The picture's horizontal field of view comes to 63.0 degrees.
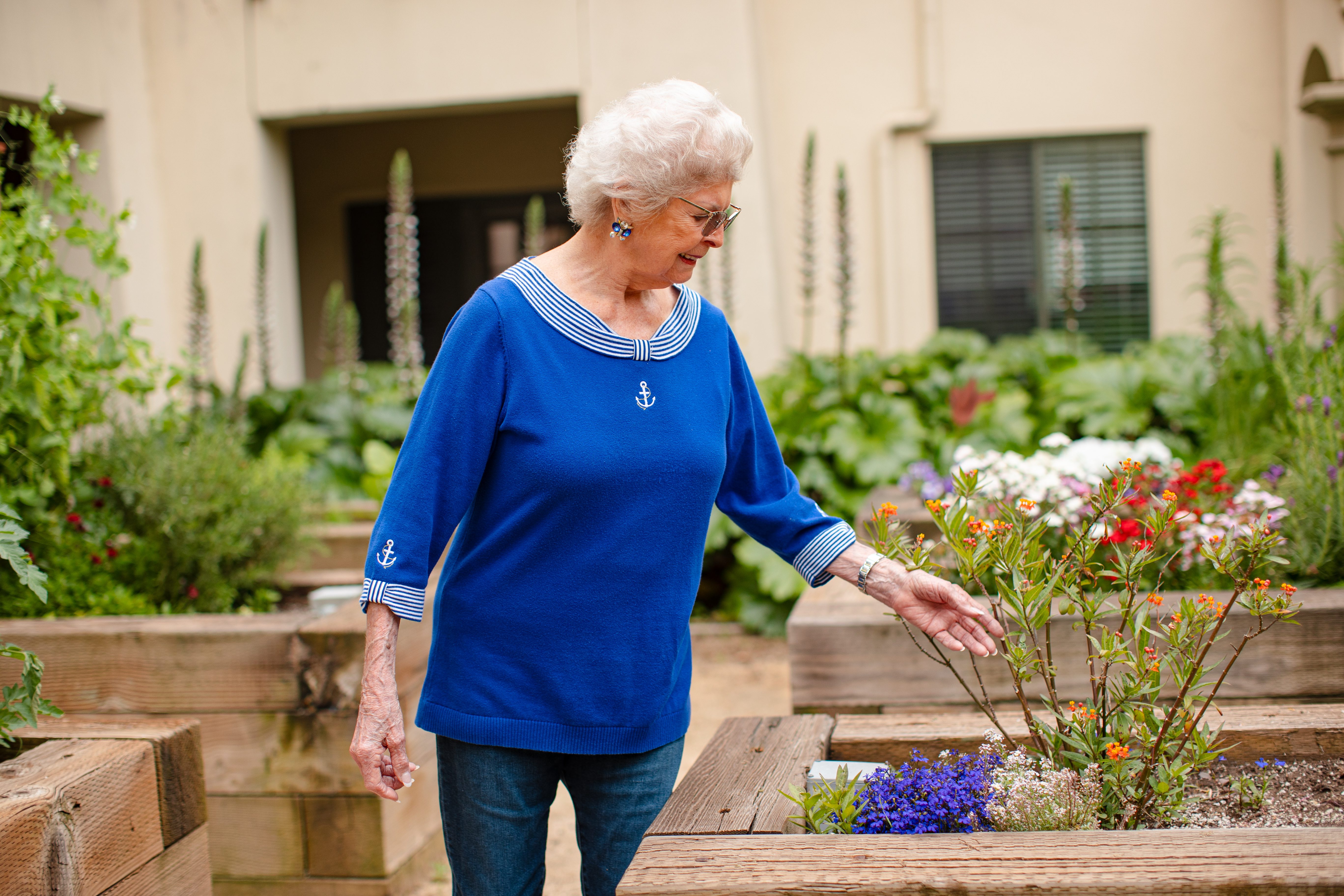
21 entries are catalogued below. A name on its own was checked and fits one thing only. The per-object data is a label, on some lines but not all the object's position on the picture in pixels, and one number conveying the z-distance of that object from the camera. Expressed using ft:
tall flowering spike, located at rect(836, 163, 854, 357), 17.61
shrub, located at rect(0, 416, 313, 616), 9.78
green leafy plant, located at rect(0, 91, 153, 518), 8.44
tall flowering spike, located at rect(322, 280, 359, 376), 19.62
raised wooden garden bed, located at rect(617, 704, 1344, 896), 4.13
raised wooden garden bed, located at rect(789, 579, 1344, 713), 8.21
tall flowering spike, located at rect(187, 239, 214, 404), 17.61
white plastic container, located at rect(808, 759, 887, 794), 5.65
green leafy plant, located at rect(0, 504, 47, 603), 5.70
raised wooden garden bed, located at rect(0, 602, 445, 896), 8.54
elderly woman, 4.97
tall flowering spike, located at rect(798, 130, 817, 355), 17.76
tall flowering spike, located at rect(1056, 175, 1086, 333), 19.26
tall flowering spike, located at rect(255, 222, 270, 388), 20.10
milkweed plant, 4.89
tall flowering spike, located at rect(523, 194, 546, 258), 19.21
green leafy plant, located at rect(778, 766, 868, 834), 4.98
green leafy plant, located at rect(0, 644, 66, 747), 5.71
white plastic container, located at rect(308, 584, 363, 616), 10.42
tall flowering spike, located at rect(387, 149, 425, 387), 19.93
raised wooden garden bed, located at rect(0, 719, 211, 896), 5.29
